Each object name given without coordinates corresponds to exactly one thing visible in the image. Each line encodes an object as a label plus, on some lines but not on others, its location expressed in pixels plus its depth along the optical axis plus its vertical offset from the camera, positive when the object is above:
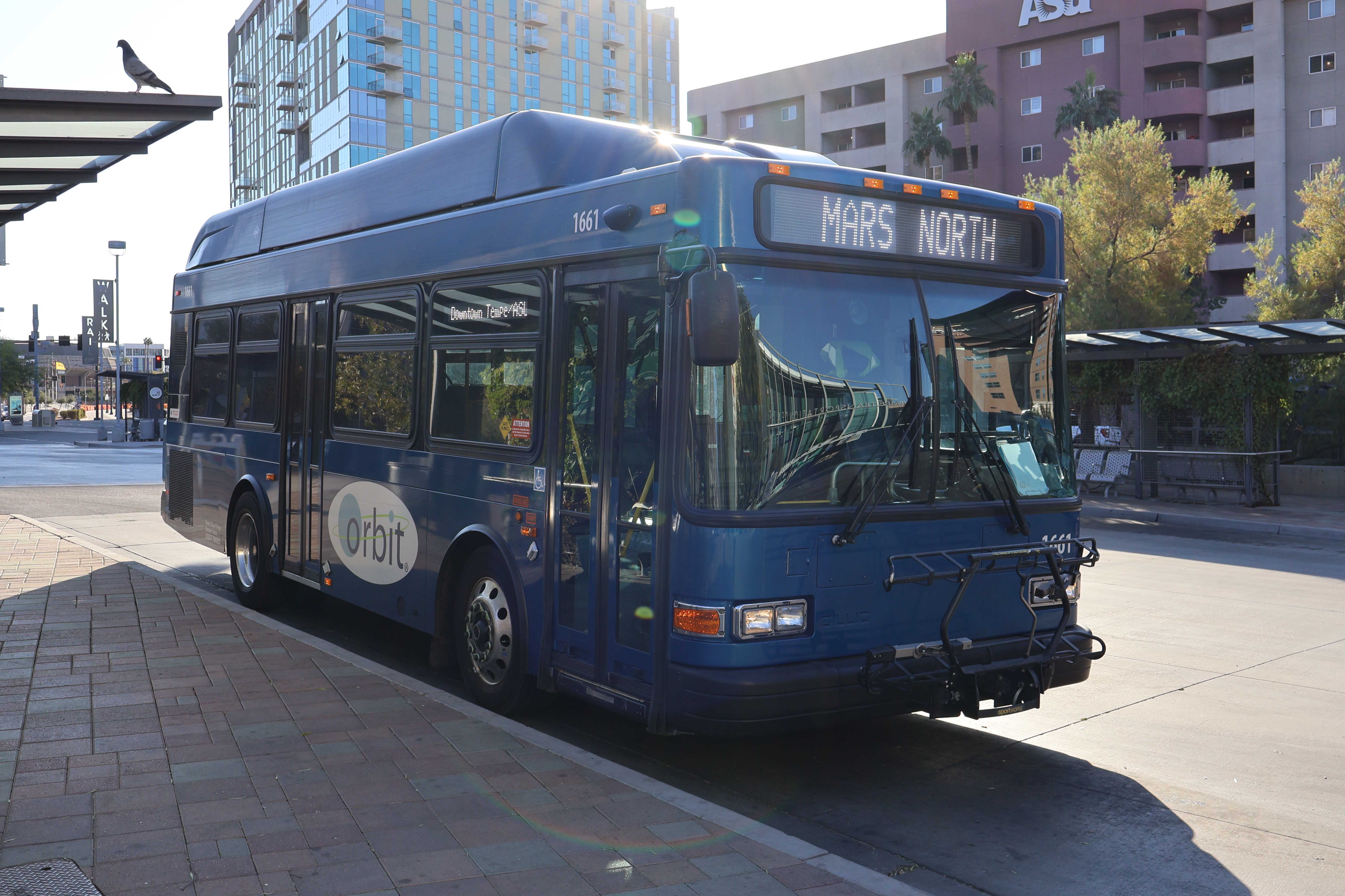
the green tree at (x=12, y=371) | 90.38 +4.82
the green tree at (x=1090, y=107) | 56.88 +16.13
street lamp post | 57.31 +7.45
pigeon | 8.67 +2.71
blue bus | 5.10 -0.02
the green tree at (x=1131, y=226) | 29.22 +5.29
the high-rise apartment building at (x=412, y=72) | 85.19 +29.95
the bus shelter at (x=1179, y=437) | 20.22 -0.07
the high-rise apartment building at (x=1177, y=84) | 54.81 +17.86
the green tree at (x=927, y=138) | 64.25 +16.34
